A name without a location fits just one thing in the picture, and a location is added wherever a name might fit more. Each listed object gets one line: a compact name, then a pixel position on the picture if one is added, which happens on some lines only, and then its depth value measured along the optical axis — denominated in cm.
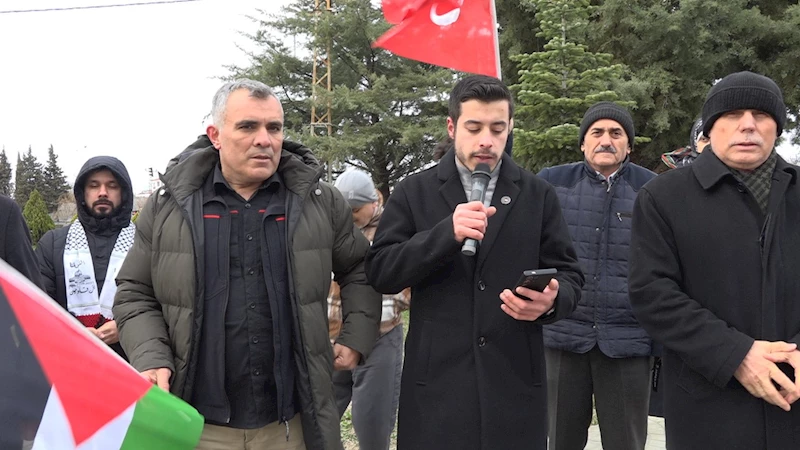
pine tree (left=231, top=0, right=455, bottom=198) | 2505
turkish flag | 384
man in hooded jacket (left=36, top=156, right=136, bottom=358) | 364
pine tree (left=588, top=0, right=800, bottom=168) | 1553
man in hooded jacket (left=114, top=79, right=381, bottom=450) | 249
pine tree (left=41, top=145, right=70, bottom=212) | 3384
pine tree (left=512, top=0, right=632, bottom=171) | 1176
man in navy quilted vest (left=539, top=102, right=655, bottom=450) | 353
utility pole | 2595
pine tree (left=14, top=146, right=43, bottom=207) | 3436
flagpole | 369
